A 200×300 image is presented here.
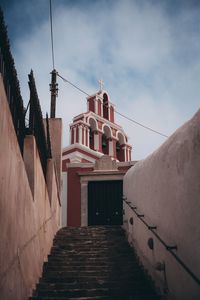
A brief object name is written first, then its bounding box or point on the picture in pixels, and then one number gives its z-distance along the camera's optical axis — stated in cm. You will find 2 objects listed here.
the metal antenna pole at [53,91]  1118
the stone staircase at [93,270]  455
